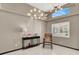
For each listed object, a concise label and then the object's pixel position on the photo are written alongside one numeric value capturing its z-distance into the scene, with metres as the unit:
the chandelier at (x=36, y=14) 2.97
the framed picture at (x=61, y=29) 3.09
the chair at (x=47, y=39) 3.24
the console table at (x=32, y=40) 3.15
